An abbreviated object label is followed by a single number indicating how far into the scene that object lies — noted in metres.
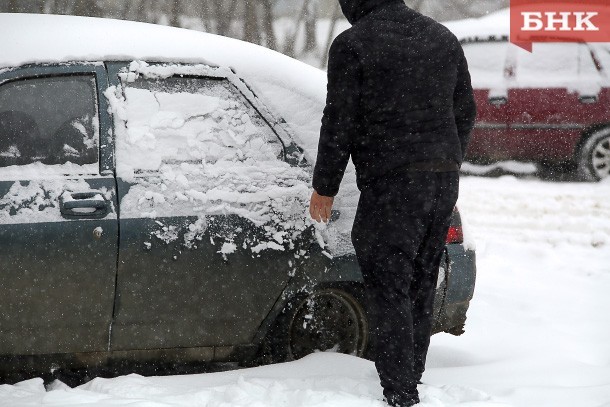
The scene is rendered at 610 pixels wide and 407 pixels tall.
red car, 17.82
